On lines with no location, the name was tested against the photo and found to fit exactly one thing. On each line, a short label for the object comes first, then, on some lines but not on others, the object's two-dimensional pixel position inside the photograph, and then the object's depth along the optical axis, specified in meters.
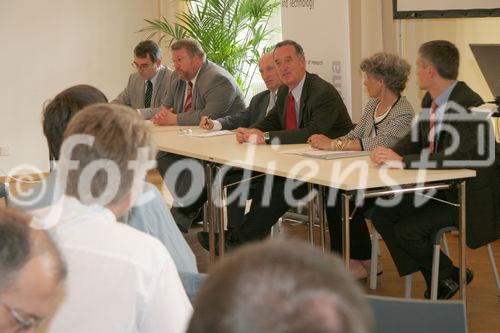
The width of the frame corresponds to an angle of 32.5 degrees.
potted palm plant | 8.80
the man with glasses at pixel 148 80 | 7.49
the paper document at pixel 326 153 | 4.73
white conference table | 4.08
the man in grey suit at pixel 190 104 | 6.50
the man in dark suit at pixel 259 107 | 6.34
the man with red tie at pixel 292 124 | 5.49
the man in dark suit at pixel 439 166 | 4.32
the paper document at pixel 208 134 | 6.07
